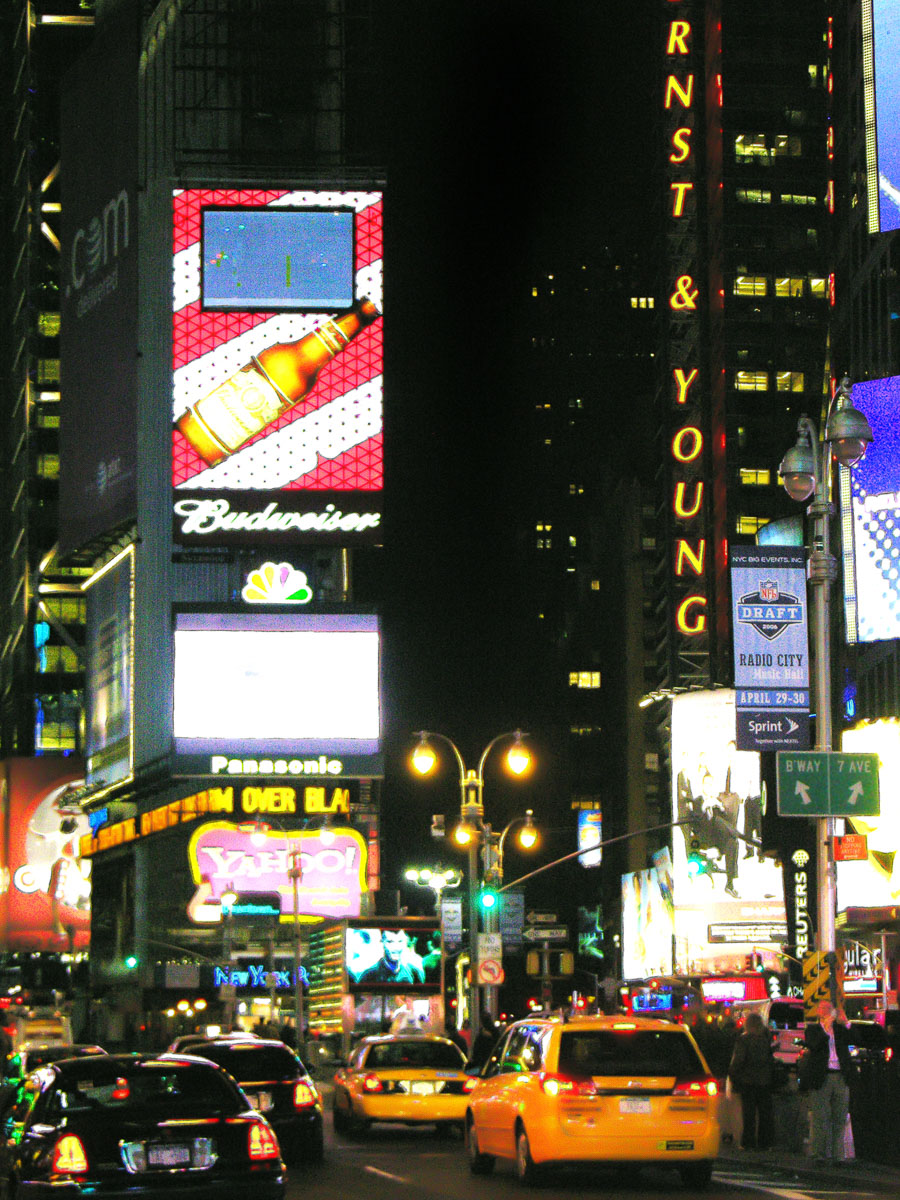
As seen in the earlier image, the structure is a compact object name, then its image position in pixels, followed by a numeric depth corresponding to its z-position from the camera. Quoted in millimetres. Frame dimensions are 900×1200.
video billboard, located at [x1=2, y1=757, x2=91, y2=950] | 106875
